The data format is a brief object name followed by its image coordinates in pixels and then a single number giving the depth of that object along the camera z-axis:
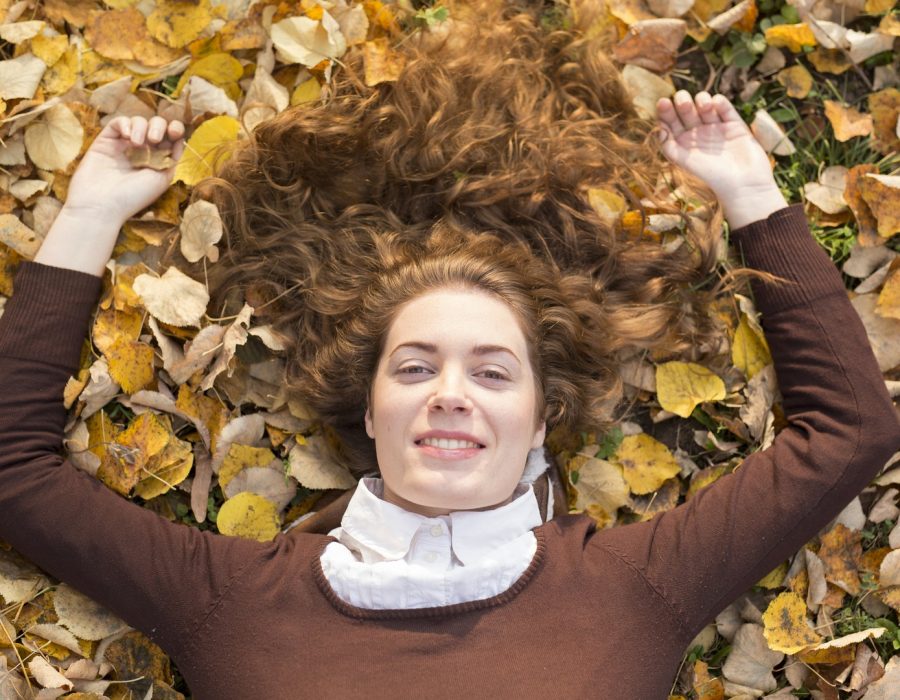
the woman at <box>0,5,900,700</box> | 2.45
